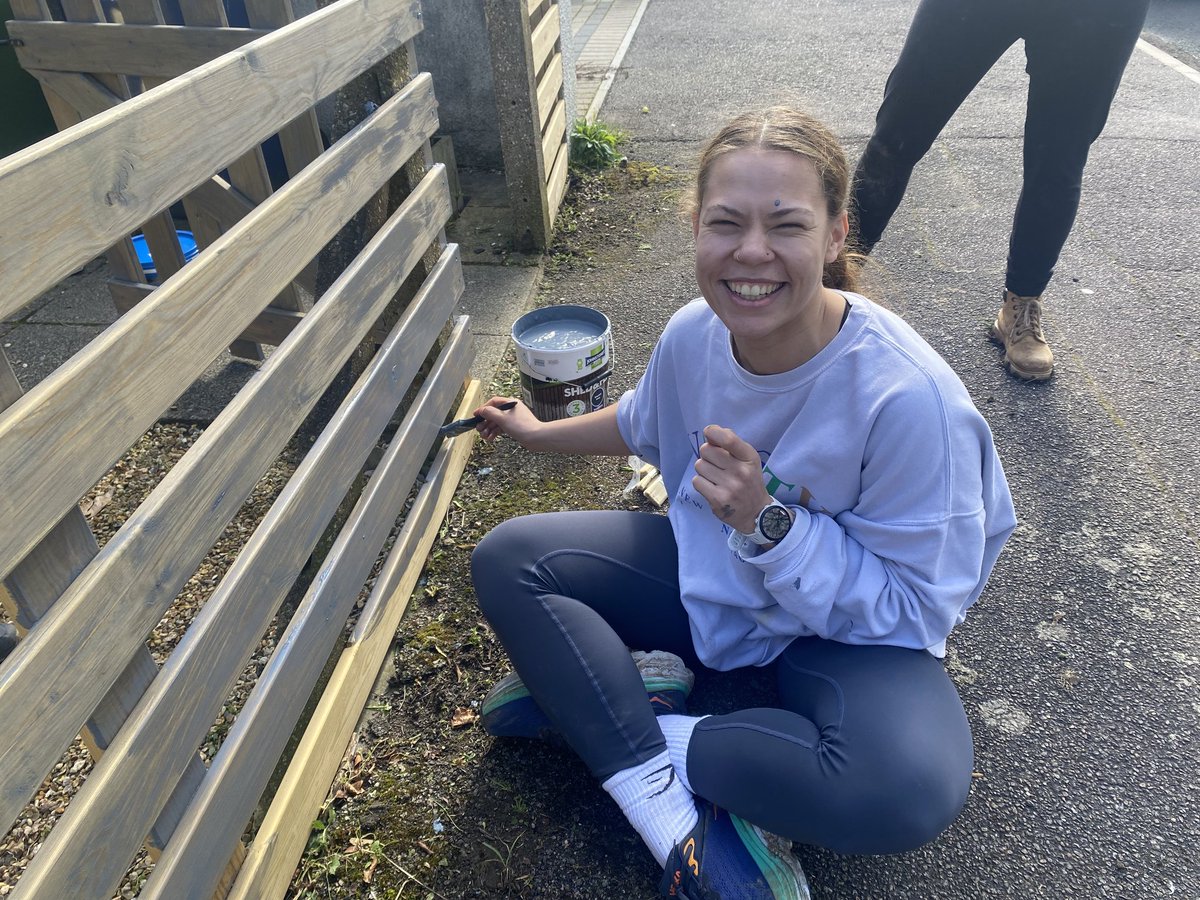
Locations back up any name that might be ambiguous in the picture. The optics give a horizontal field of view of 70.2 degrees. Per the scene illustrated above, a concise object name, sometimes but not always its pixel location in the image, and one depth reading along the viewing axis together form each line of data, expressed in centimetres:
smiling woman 158
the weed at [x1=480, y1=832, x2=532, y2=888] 179
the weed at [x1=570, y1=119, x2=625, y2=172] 509
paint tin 269
